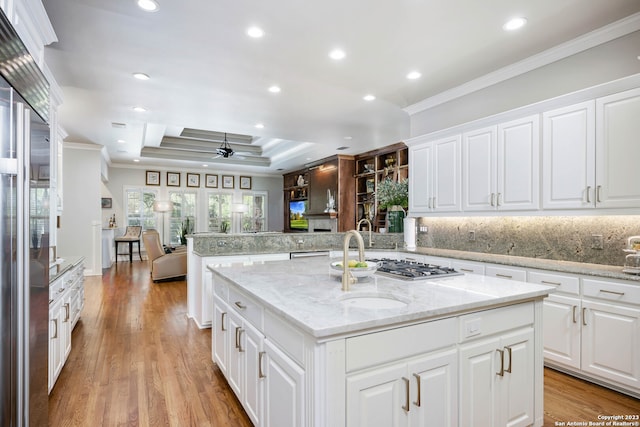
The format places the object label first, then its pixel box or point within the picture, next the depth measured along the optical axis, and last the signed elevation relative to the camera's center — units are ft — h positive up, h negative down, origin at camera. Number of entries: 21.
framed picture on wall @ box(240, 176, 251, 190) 37.62 +3.53
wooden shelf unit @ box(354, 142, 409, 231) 22.38 +2.99
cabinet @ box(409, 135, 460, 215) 12.77 +1.58
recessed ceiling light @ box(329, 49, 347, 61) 9.78 +4.70
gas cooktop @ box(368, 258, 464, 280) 7.00 -1.20
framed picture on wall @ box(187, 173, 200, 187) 34.88 +3.56
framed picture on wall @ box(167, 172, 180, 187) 34.04 +3.50
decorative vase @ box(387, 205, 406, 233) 16.06 -0.18
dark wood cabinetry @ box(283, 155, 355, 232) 26.68 +1.96
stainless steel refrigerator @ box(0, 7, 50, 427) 3.64 -0.26
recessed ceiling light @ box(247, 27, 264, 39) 8.65 +4.70
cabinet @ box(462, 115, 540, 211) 10.34 +1.62
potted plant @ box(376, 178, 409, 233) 15.78 +0.71
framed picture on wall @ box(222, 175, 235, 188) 36.58 +3.58
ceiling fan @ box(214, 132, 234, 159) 22.41 +4.12
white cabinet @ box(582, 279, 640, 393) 7.56 -2.65
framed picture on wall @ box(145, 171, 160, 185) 33.14 +3.51
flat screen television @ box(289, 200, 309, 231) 32.70 -0.13
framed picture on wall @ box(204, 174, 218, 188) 35.68 +3.51
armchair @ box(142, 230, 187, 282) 21.25 -2.93
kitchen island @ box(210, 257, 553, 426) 4.24 -1.98
